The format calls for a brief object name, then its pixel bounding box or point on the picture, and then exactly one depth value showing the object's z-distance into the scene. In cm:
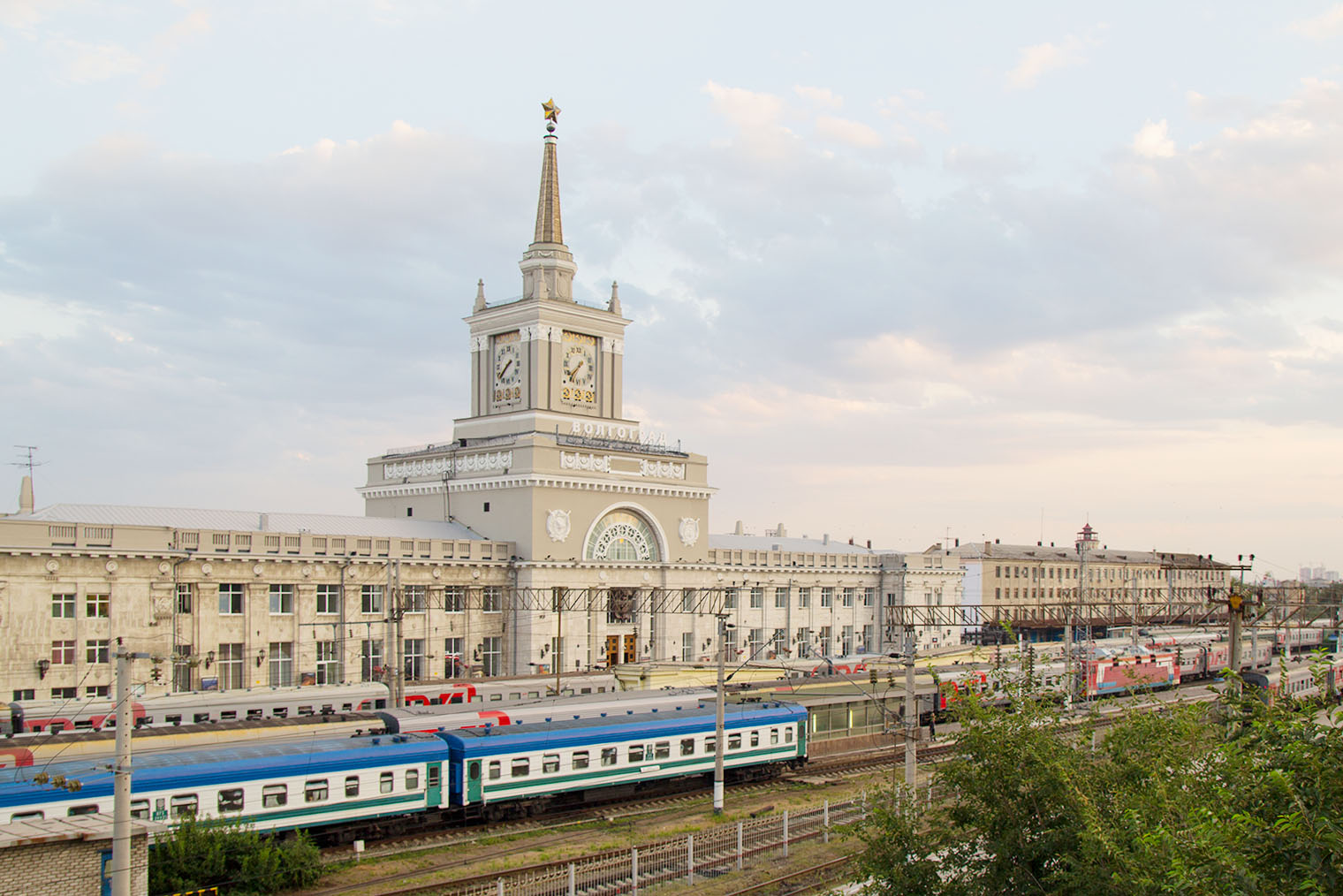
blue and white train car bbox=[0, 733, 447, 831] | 2672
